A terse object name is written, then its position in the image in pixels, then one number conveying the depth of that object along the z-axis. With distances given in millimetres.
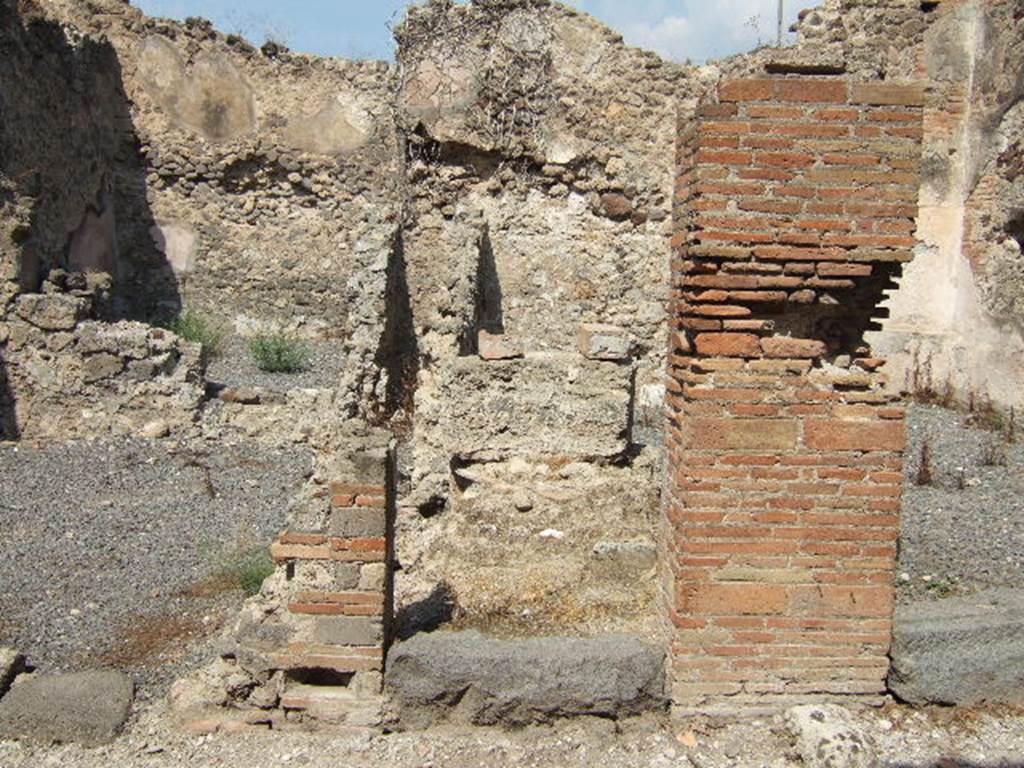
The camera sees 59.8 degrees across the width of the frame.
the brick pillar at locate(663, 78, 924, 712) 3549
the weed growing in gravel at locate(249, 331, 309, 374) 11055
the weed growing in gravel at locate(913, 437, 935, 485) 7578
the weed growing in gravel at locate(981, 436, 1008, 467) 8234
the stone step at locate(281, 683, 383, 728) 3830
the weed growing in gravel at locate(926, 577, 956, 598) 5236
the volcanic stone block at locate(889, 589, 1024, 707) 3857
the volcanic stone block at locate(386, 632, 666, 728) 3775
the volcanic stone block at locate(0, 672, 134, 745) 3852
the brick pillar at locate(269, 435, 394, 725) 3830
